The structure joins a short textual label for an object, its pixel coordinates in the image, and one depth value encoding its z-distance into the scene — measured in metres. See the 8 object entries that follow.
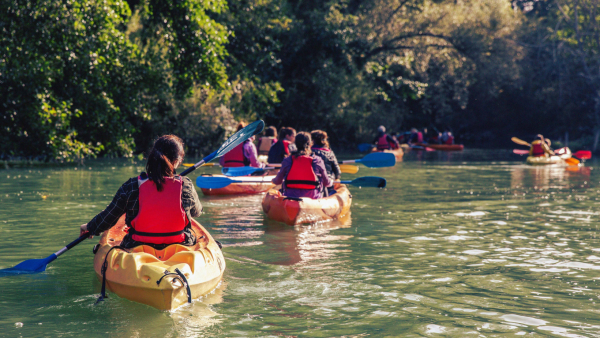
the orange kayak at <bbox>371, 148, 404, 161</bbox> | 24.39
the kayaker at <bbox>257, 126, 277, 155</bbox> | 15.46
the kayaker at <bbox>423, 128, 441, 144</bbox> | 36.88
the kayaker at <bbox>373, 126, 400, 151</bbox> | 24.03
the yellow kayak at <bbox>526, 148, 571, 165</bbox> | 21.16
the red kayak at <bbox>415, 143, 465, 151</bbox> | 30.46
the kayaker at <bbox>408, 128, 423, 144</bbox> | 30.73
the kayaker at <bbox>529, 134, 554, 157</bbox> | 21.24
